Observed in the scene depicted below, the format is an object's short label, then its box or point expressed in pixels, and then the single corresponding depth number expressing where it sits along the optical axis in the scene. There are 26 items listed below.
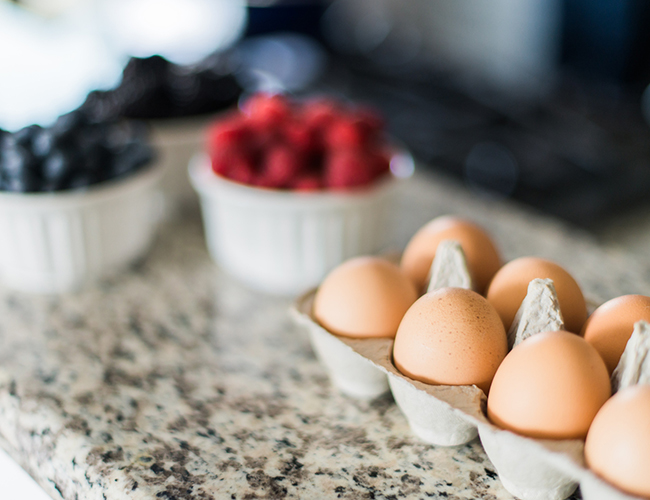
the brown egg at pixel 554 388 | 0.42
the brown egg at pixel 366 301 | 0.55
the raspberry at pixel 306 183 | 0.77
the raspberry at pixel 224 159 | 0.78
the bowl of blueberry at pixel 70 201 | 0.73
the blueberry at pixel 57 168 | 0.73
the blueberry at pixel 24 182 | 0.72
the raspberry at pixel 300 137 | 0.78
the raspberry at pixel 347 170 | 0.77
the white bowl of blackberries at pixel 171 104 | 0.97
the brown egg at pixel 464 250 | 0.62
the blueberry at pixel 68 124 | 0.74
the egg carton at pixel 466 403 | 0.41
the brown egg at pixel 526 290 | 0.54
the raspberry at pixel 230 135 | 0.78
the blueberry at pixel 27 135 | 0.74
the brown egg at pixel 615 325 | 0.48
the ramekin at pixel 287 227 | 0.77
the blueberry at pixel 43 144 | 0.73
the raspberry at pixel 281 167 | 0.76
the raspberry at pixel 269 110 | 0.82
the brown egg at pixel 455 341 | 0.47
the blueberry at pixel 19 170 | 0.72
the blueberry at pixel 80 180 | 0.74
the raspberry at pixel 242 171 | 0.78
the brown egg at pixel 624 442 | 0.38
